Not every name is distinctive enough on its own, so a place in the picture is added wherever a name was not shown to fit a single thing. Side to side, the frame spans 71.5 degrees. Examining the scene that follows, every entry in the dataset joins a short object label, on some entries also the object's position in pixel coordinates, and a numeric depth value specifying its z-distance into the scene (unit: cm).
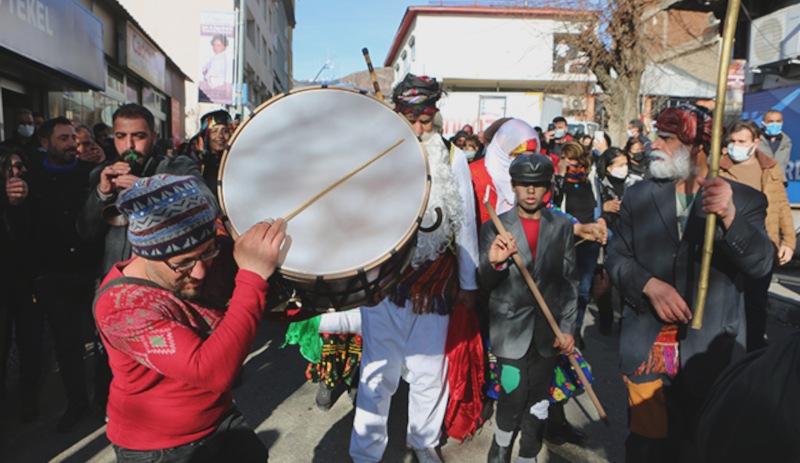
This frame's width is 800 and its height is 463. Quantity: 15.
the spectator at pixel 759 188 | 418
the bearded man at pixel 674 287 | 227
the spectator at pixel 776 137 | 648
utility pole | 1458
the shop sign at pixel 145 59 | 1141
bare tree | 1203
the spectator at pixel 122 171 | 295
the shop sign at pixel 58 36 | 565
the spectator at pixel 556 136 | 883
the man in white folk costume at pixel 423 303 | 287
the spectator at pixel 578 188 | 527
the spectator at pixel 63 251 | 350
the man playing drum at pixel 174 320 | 154
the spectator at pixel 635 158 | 586
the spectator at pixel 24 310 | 360
